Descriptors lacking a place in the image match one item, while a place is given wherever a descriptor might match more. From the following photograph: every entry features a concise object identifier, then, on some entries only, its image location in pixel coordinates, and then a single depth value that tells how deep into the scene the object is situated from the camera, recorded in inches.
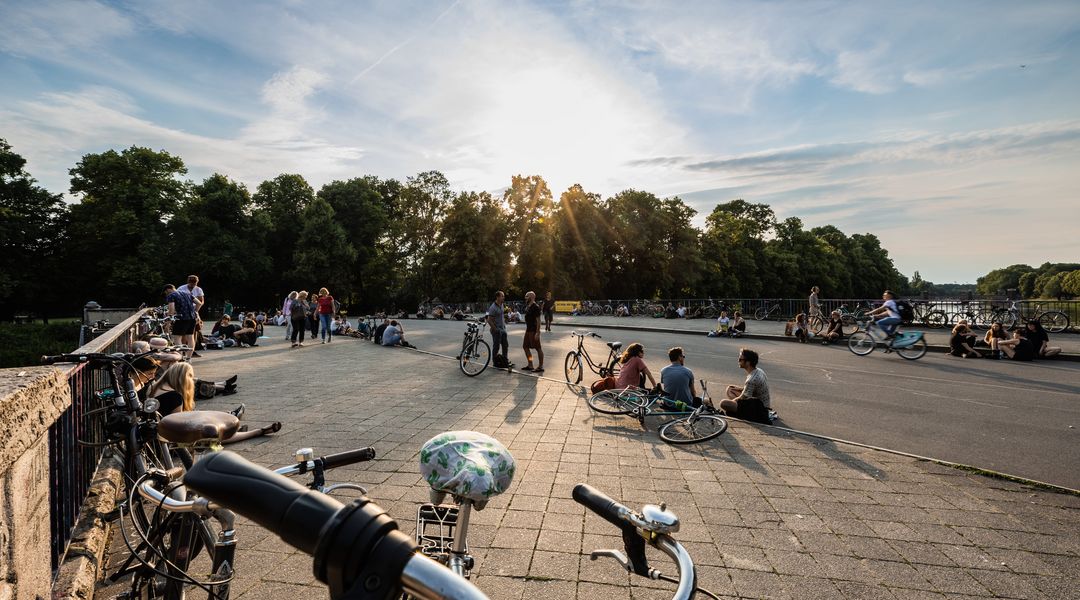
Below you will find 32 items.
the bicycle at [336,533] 31.1
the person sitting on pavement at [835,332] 770.8
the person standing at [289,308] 781.6
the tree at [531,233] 2042.3
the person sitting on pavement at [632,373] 356.5
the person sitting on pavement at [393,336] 737.6
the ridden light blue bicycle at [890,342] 589.6
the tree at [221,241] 1806.1
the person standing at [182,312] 486.3
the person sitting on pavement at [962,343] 599.8
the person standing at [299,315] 714.2
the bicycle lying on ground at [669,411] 278.1
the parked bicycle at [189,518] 80.8
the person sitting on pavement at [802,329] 813.2
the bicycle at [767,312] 1326.6
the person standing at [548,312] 1107.8
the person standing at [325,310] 767.1
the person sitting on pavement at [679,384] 325.7
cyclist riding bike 604.7
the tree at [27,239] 1633.9
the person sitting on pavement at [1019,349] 564.7
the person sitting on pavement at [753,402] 312.0
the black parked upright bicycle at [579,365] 435.8
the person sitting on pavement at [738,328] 905.5
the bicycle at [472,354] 479.5
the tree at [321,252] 1973.4
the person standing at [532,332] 514.6
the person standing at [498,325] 518.9
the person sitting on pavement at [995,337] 590.2
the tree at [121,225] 1696.6
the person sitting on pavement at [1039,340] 566.9
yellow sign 1781.5
